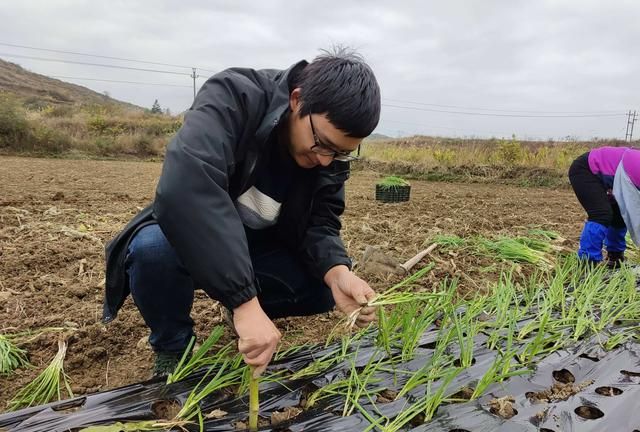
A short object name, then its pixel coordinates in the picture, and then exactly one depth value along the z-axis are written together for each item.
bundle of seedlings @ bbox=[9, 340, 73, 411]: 1.58
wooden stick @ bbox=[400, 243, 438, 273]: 3.38
